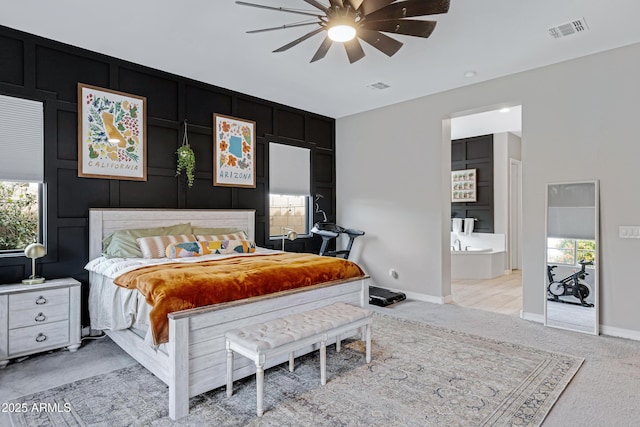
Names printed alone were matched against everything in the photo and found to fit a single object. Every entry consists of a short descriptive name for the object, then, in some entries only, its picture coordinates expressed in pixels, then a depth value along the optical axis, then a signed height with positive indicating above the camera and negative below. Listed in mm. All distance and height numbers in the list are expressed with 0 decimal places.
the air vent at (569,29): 3262 +1675
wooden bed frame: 2279 -807
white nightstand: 2988 -886
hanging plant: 4480 +657
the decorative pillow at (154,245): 3688 -318
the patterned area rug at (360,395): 2232 -1243
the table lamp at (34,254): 3246 -354
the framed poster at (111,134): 3811 +858
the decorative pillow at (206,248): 3740 -371
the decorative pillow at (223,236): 4218 -273
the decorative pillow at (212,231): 4445 -214
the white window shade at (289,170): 5652 +689
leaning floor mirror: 3863 -477
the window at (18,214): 3498 -4
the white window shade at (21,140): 3359 +692
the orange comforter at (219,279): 2348 -494
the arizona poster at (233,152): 4904 +849
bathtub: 6980 -972
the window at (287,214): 5719 -15
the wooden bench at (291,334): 2281 -816
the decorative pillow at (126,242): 3619 -284
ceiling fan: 2439 +1366
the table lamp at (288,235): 5273 -315
